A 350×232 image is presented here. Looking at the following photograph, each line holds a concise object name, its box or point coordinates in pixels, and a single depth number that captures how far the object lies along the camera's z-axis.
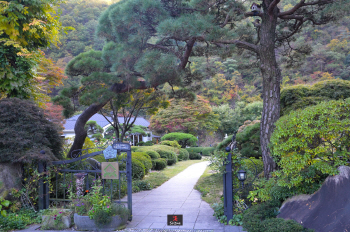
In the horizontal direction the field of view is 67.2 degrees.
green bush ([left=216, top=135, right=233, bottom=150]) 9.47
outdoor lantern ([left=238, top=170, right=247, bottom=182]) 4.86
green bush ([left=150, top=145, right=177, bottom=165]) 15.02
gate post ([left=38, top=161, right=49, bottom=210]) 5.53
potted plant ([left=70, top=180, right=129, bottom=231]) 4.64
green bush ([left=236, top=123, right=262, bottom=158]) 8.76
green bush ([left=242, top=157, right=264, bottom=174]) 7.72
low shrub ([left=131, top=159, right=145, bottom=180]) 9.14
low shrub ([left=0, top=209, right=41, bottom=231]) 4.88
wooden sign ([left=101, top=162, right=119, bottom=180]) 5.09
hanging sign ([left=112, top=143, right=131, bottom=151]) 5.10
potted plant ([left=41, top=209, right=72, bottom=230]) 4.84
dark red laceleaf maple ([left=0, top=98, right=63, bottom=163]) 5.23
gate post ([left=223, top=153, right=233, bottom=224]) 4.93
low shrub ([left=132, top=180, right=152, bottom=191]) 8.41
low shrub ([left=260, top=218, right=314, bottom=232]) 3.66
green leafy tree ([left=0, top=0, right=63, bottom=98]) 6.05
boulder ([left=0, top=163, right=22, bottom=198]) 5.26
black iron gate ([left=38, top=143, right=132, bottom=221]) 5.11
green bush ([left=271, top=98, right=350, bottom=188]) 3.73
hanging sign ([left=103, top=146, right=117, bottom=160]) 5.32
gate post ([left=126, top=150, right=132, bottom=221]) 5.06
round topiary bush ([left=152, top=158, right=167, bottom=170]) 12.82
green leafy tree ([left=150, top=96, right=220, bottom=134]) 22.78
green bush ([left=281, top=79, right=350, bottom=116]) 7.61
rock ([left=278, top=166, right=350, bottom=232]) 3.38
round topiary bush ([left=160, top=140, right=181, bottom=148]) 19.53
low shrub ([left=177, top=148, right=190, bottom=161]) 19.85
